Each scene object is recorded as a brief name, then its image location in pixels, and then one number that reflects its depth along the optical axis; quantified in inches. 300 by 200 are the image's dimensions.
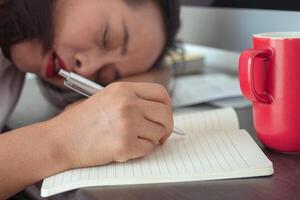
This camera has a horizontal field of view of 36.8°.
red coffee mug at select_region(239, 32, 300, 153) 17.2
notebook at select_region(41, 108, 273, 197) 16.0
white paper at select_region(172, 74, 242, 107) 31.1
